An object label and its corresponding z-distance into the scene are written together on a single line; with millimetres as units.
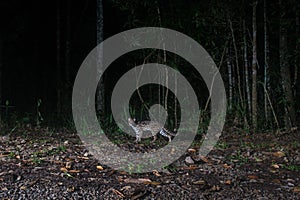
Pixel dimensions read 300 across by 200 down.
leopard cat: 5695
